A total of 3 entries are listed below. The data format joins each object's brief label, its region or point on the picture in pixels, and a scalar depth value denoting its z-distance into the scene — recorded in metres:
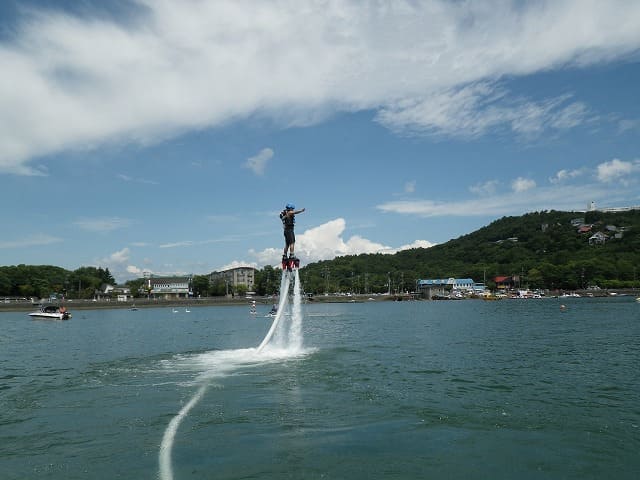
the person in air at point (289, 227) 24.16
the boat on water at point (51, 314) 99.00
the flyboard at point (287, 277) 24.69
